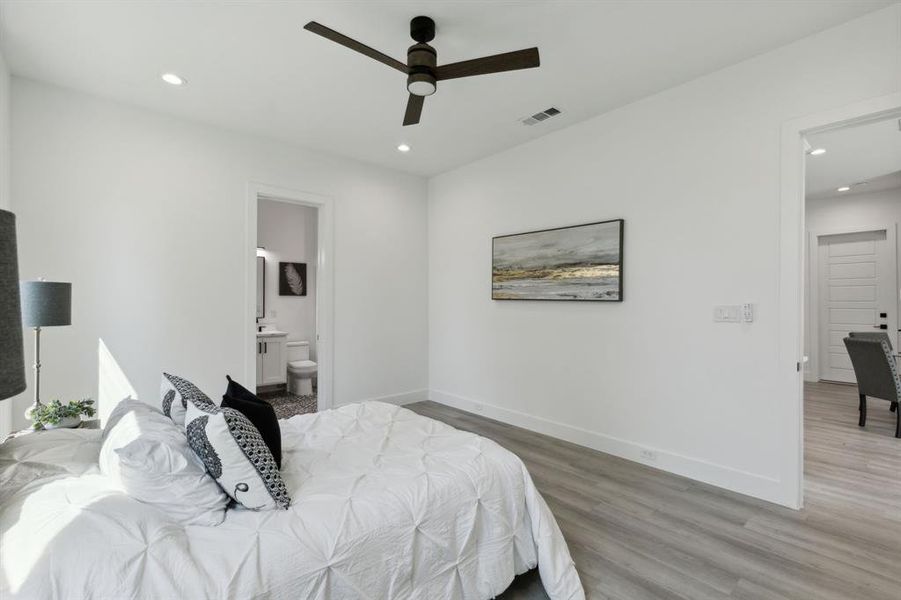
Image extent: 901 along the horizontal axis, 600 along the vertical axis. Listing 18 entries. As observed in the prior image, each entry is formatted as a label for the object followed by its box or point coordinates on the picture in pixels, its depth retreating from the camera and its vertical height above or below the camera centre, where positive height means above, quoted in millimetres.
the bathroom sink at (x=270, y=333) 5619 -453
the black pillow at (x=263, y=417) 1829 -518
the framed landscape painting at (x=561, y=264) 3637 +336
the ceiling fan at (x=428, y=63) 2225 +1294
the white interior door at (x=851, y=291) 6051 +104
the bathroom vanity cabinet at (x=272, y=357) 5586 -777
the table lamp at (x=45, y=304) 2270 -21
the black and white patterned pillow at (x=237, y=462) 1490 -578
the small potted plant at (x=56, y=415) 2311 -639
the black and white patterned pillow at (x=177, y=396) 1956 -462
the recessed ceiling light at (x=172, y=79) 3042 +1608
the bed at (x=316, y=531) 1149 -759
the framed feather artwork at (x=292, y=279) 6348 +311
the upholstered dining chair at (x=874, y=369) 4035 -702
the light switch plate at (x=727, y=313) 2965 -104
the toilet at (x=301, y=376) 5672 -1042
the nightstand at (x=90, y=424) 2508 -748
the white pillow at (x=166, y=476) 1395 -598
